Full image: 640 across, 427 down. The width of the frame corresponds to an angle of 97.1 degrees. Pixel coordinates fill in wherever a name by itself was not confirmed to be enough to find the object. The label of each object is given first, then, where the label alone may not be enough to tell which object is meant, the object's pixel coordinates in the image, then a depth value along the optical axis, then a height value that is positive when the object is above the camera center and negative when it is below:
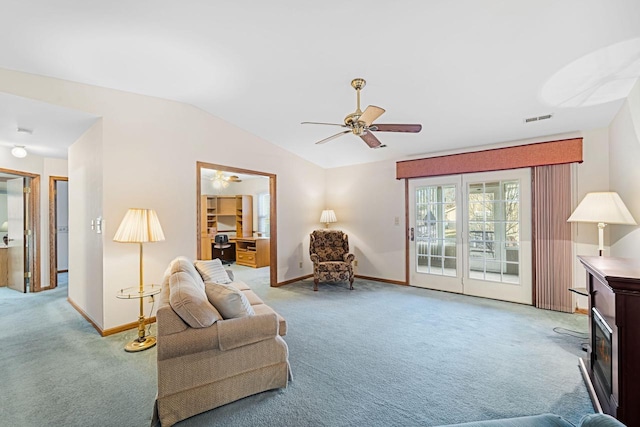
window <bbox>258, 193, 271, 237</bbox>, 8.62 +0.03
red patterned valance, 3.88 +0.84
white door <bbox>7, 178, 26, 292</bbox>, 5.06 -0.29
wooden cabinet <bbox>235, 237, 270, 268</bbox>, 7.48 -0.99
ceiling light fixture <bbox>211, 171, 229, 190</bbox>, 6.81 +0.91
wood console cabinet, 1.54 -0.73
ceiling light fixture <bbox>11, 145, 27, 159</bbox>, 4.25 +1.00
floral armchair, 5.20 -0.81
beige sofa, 1.86 -1.01
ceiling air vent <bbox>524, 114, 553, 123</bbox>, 3.49 +1.20
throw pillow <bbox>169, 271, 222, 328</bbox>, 1.91 -0.63
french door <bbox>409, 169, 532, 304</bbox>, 4.32 -0.35
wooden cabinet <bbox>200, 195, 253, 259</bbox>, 8.28 -0.06
